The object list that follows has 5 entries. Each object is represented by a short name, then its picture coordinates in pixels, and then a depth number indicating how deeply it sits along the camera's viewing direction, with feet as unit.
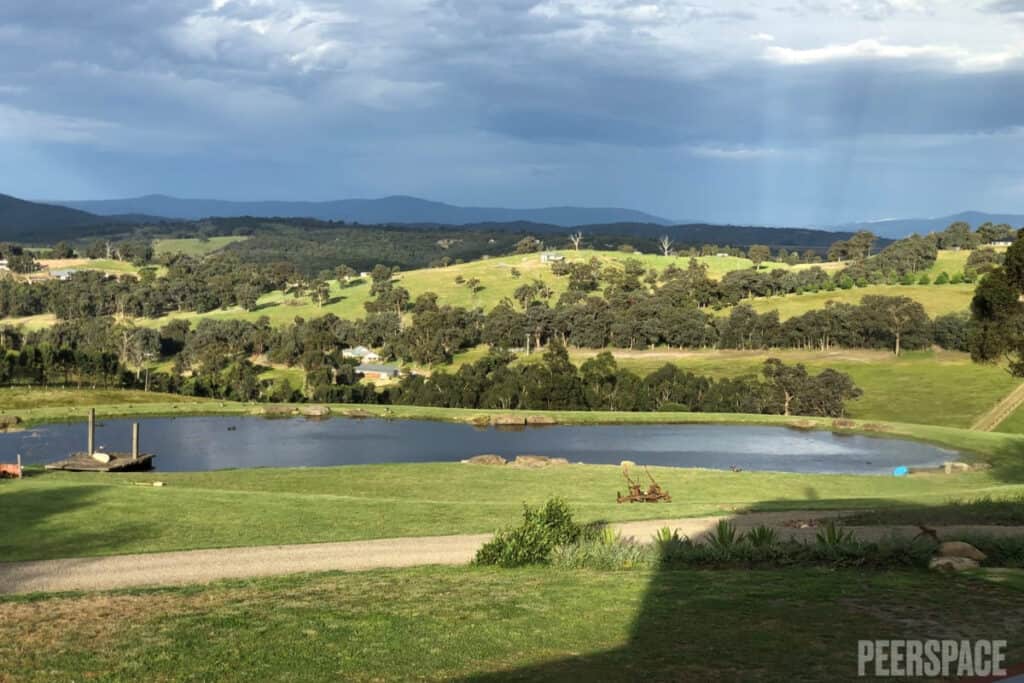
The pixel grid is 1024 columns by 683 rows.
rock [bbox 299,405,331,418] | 284.20
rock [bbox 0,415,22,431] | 244.63
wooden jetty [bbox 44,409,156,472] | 160.86
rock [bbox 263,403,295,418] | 283.79
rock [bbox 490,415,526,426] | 260.62
